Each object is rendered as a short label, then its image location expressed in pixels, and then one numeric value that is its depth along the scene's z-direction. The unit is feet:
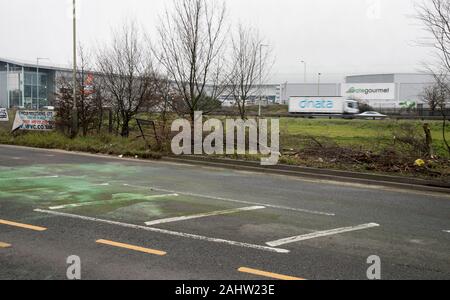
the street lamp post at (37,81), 291.46
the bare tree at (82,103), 74.13
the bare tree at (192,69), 61.26
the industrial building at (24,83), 293.02
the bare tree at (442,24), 44.52
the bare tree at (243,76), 76.54
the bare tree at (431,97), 163.37
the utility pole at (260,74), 82.45
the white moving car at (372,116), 181.20
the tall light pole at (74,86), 69.05
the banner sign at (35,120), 75.51
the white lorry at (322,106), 222.48
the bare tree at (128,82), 77.05
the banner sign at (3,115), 81.56
